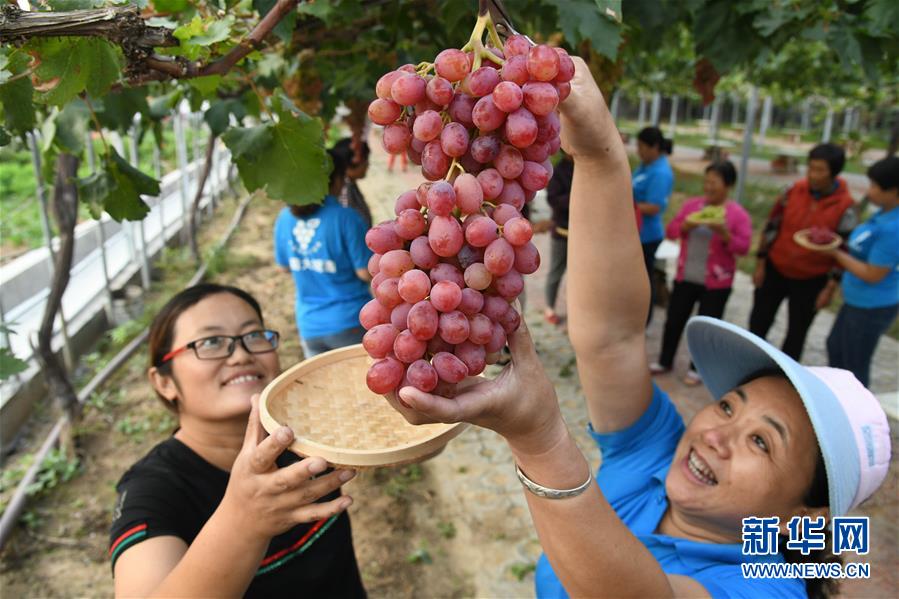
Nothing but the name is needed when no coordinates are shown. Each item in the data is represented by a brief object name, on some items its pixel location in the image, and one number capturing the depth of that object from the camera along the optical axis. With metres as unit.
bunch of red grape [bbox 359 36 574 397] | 0.84
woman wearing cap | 0.98
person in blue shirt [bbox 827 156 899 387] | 3.88
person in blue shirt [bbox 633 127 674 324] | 5.21
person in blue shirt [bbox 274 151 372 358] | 3.58
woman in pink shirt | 4.66
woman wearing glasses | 1.10
